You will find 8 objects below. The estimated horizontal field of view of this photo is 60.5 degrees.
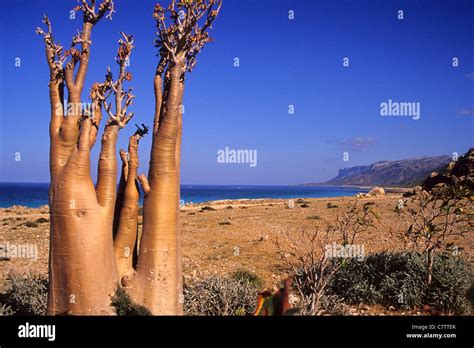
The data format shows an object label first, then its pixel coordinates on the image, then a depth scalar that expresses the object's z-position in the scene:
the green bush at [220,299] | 6.24
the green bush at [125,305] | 4.94
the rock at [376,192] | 48.27
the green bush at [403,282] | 7.23
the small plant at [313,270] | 5.74
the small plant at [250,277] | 8.88
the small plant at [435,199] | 7.10
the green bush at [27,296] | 6.23
